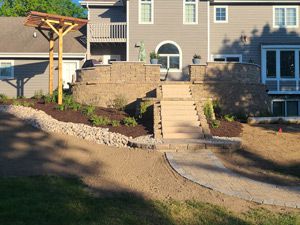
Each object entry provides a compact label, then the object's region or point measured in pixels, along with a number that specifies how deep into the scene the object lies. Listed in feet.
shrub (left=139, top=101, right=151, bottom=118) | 35.85
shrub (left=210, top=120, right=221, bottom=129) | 33.64
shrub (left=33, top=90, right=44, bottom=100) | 43.45
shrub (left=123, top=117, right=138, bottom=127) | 33.01
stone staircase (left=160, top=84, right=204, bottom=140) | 30.14
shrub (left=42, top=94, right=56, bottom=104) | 39.61
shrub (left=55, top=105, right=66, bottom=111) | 36.22
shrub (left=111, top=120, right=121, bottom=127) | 32.58
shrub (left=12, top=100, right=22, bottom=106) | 37.56
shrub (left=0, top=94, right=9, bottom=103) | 41.23
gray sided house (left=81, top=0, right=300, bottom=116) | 56.76
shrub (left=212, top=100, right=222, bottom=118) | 40.25
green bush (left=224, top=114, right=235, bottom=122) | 37.28
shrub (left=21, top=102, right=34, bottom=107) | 37.06
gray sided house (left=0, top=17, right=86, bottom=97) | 57.35
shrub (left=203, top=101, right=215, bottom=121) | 35.89
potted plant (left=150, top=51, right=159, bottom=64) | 45.93
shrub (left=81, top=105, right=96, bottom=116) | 35.38
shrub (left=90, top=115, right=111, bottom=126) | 32.74
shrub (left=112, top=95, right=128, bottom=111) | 40.32
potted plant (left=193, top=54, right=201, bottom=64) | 45.97
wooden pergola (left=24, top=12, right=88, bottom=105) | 38.24
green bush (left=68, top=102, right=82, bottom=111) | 36.82
